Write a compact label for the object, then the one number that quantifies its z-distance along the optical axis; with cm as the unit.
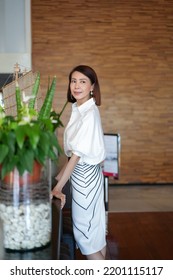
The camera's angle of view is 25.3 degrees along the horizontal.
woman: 182
